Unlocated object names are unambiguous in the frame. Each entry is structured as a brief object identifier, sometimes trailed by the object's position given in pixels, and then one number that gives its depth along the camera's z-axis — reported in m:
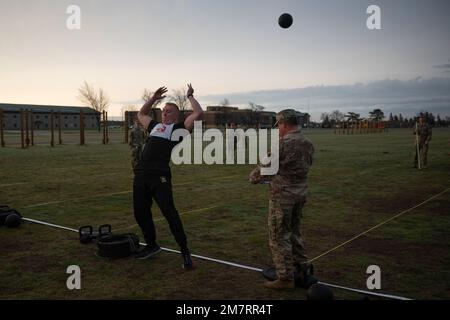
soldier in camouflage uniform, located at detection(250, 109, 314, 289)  4.58
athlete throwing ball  5.37
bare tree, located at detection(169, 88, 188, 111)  85.26
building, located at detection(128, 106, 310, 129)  83.30
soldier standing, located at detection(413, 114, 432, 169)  17.94
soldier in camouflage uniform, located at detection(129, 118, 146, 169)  13.91
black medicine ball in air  9.46
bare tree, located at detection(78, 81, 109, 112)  90.55
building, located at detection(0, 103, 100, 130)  108.38
